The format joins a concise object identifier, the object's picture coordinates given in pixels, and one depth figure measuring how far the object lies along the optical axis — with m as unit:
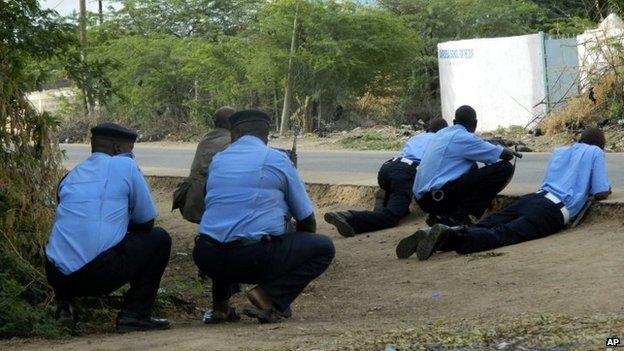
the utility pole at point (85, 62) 11.11
